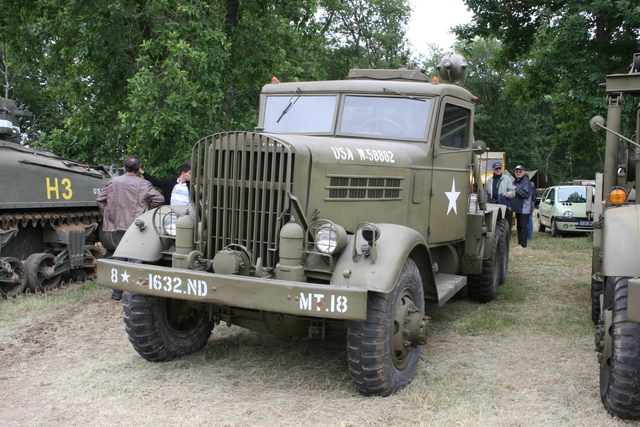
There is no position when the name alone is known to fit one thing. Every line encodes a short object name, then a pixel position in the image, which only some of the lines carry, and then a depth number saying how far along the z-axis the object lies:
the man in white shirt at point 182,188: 7.16
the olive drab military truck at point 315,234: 3.91
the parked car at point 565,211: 15.12
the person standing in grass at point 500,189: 10.74
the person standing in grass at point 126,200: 6.91
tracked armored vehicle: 7.56
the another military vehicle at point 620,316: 3.53
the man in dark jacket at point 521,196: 11.21
